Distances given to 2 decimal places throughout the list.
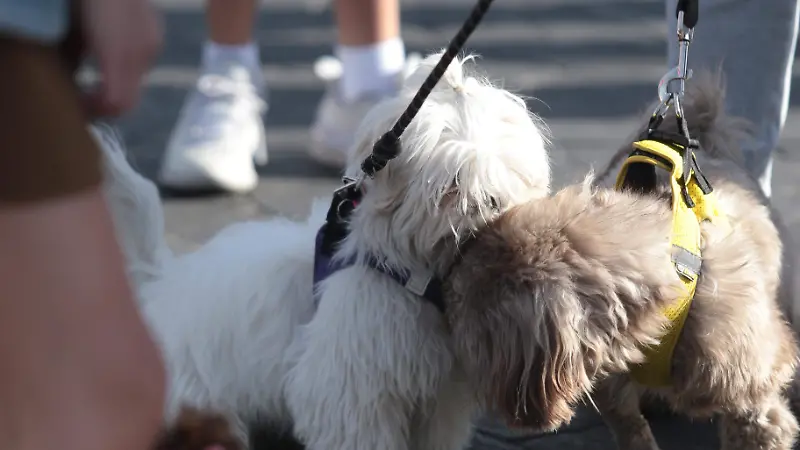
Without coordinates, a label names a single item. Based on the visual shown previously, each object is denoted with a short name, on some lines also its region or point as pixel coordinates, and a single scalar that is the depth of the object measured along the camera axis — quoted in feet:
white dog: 22.40
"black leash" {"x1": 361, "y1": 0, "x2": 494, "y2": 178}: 19.87
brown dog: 20.92
